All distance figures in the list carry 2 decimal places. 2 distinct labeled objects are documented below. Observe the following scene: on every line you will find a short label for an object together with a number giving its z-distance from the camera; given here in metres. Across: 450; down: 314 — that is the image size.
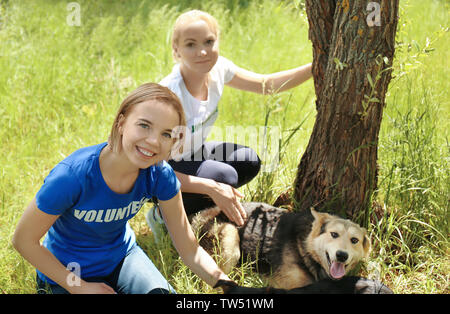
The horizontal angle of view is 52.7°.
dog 2.40
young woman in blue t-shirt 2.01
